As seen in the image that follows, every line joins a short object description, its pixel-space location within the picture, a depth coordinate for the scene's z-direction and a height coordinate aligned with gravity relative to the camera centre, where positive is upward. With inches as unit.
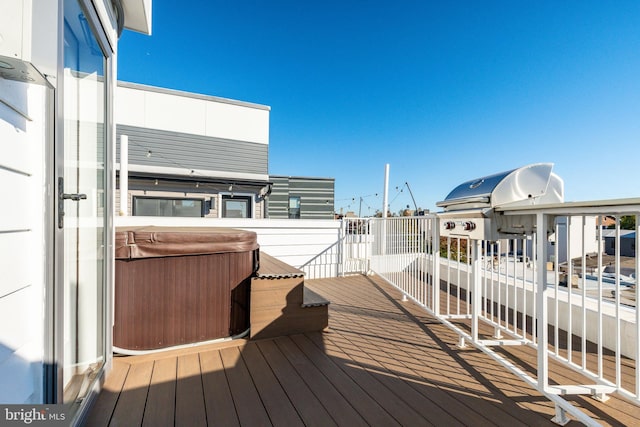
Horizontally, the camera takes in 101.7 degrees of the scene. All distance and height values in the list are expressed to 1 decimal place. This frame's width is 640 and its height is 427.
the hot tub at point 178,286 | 81.0 -24.4
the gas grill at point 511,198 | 77.2 +5.0
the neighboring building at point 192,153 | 240.2 +61.8
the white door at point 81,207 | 49.1 +1.2
